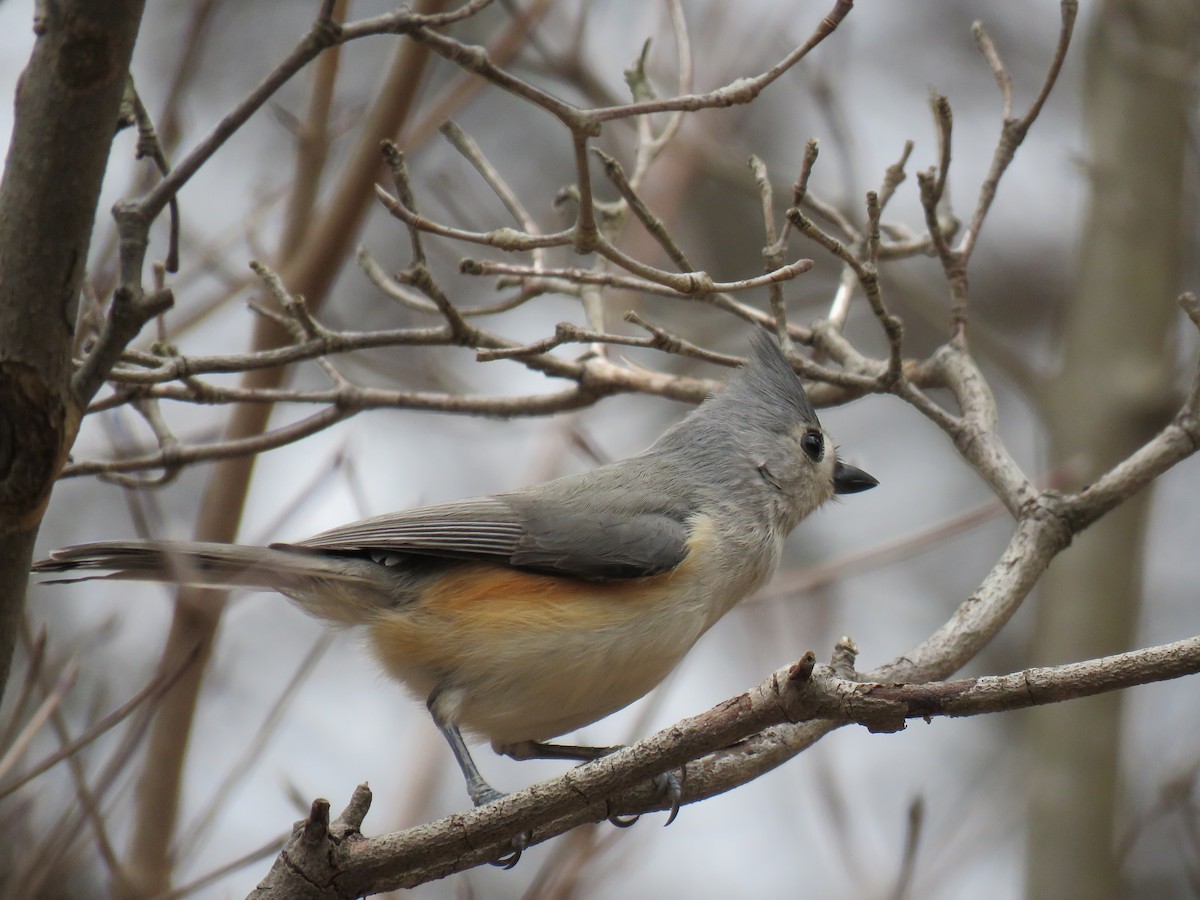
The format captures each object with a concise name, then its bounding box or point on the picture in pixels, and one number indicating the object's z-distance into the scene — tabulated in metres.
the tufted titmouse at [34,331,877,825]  5.07
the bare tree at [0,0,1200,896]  2.90
